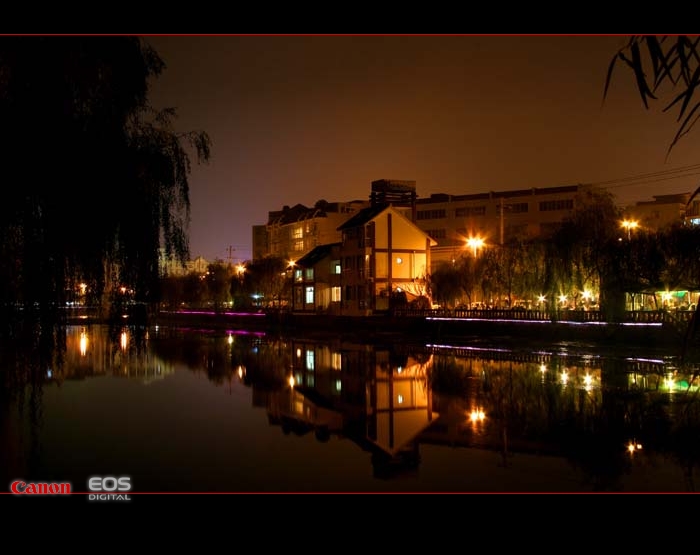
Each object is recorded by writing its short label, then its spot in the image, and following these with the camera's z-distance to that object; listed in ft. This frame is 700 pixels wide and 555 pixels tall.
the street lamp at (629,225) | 140.06
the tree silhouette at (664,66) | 11.71
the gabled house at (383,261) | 195.21
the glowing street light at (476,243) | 168.92
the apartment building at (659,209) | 239.30
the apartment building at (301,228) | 335.06
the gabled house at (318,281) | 219.61
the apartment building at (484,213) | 285.64
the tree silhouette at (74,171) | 22.74
